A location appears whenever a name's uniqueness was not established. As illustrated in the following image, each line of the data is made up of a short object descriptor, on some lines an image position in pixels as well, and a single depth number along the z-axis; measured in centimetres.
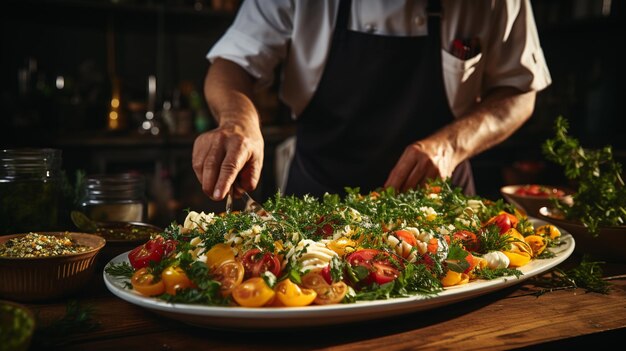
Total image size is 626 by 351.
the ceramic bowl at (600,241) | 154
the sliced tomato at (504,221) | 144
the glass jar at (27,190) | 144
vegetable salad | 104
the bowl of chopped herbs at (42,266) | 111
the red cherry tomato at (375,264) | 110
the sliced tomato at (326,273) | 108
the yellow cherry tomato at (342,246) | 118
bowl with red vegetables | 186
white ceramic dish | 97
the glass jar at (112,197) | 171
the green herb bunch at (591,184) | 157
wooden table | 102
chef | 216
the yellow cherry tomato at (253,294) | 100
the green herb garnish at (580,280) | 134
